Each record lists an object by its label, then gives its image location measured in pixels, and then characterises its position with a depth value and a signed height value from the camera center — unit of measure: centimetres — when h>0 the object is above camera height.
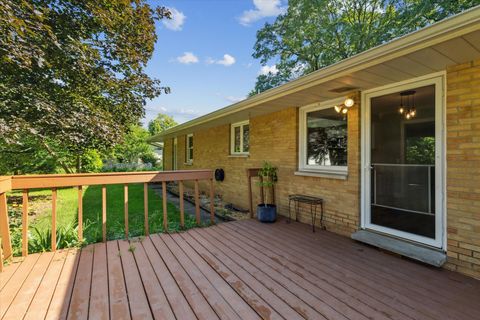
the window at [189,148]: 1116 +56
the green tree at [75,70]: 334 +160
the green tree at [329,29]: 1036 +662
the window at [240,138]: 693 +66
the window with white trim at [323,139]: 430 +39
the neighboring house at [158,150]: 2627 +147
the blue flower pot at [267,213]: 476 -105
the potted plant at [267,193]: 477 -75
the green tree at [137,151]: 2314 +93
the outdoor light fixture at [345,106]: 381 +87
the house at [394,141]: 258 +30
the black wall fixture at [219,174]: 779 -47
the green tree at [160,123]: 4767 +757
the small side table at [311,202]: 428 -75
